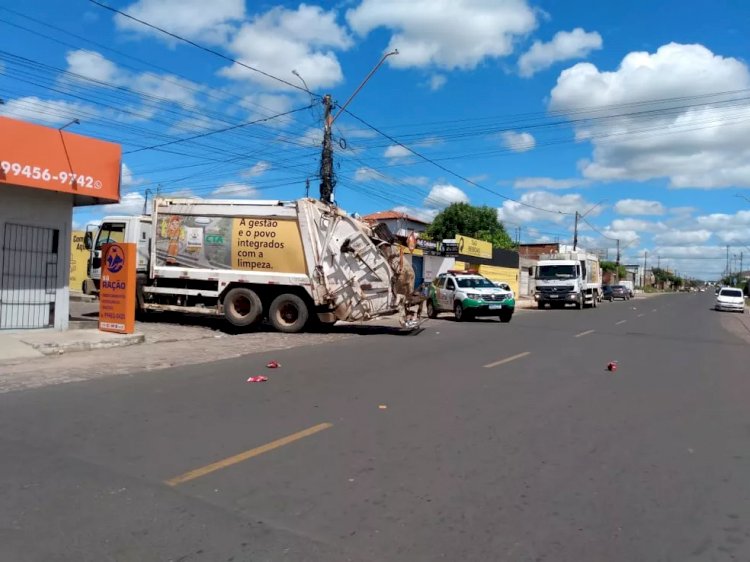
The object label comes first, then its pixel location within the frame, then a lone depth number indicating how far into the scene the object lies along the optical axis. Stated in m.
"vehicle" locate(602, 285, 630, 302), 62.44
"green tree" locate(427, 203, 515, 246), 60.16
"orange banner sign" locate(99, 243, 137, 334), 13.08
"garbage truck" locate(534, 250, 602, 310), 34.41
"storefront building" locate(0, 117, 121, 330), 11.62
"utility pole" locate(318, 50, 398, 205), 23.92
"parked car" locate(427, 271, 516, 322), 22.08
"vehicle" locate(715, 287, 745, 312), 41.00
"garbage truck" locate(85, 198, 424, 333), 15.62
